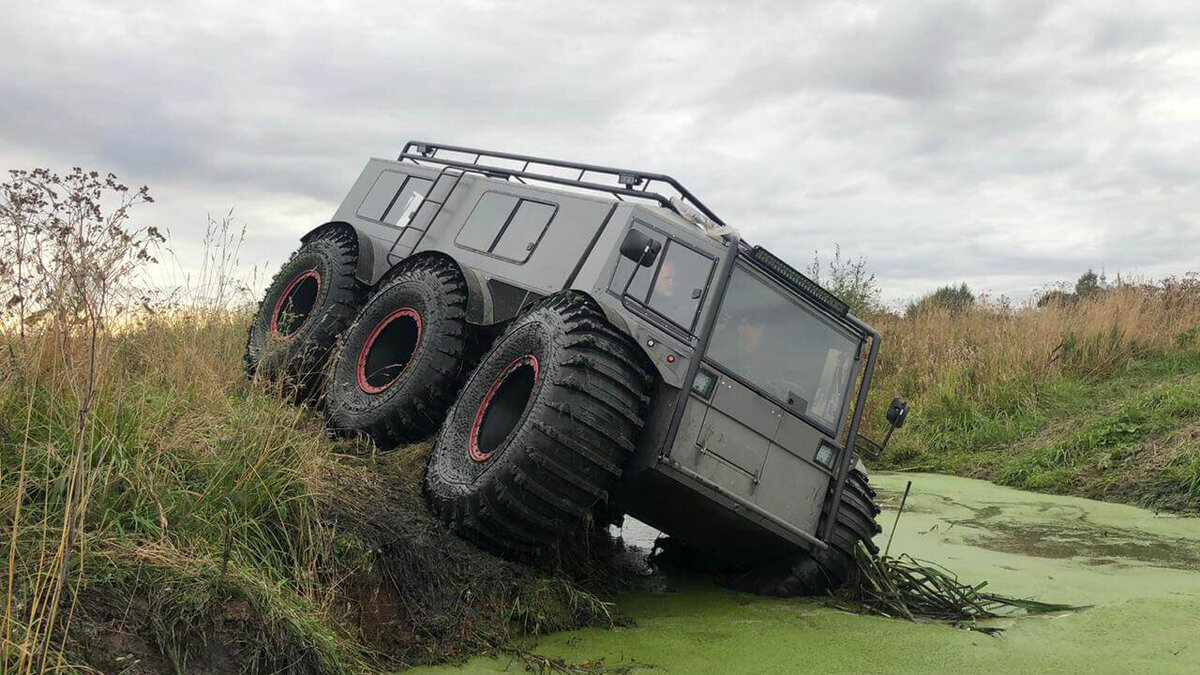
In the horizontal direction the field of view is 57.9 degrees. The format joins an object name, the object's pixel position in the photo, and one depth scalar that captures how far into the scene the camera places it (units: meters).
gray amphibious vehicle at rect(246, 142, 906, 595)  5.27
